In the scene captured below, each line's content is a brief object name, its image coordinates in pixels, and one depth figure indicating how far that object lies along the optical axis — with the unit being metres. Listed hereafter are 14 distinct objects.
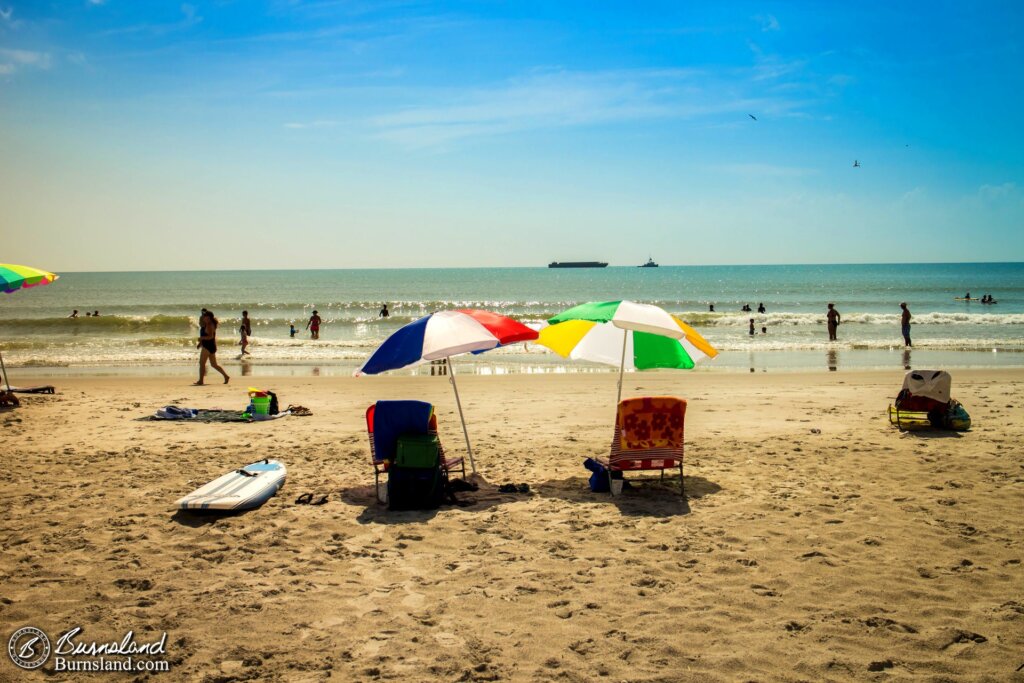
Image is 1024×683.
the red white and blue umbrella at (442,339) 6.86
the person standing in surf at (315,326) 30.84
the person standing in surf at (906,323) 24.78
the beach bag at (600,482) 7.52
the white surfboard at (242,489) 6.59
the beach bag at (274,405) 12.08
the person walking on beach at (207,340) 16.61
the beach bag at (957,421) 9.92
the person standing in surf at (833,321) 28.12
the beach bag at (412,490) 6.96
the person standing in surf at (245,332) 25.00
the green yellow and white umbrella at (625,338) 7.28
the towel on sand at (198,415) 11.82
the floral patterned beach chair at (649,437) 7.28
